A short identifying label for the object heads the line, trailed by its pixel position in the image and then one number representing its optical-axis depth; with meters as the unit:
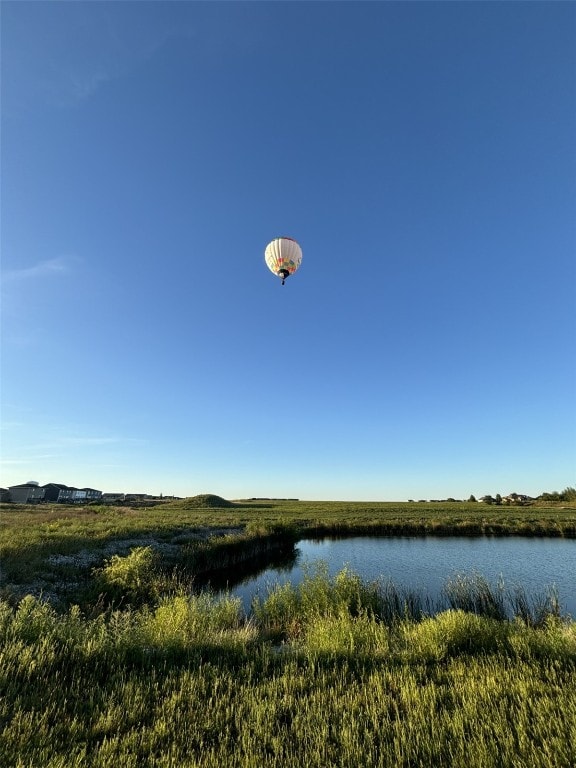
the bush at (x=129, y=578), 15.06
